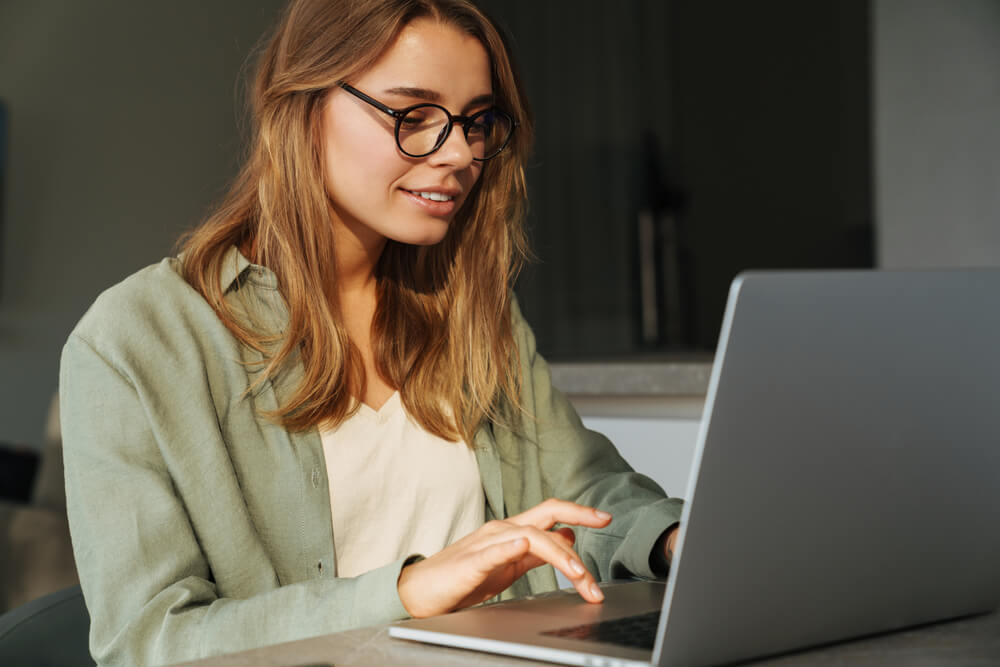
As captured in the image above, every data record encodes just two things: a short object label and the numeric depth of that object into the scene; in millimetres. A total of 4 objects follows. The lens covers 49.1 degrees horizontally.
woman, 863
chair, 906
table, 642
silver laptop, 555
